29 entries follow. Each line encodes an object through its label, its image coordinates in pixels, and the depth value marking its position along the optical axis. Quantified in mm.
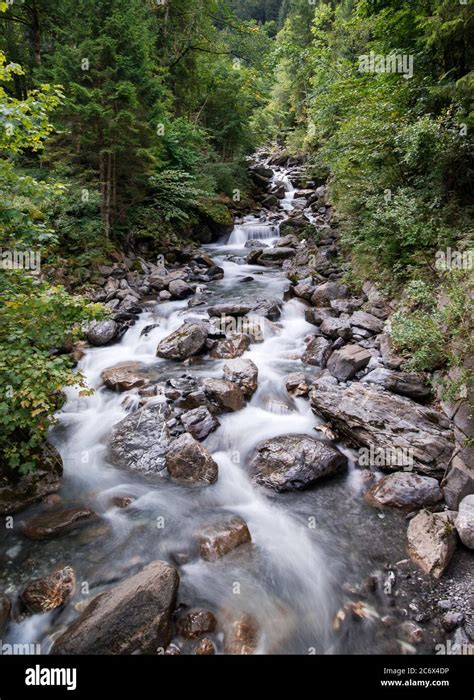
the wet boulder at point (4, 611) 3717
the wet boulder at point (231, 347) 8844
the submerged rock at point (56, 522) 4715
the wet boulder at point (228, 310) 10398
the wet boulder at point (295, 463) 5594
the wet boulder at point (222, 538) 4621
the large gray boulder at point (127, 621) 3357
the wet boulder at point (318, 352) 8295
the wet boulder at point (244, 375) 7441
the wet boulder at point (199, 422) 6469
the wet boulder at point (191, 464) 5777
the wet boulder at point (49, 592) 3889
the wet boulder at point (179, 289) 12258
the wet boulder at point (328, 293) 10625
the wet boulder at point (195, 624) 3695
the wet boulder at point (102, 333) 9398
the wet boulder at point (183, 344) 8766
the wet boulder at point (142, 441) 6055
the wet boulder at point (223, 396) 7051
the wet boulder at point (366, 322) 8414
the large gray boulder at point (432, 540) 4172
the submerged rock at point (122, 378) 7719
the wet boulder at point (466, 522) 4262
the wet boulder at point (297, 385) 7414
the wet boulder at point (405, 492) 4969
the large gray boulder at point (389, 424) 5344
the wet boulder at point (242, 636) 3625
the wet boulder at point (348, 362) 7324
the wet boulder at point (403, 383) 6305
